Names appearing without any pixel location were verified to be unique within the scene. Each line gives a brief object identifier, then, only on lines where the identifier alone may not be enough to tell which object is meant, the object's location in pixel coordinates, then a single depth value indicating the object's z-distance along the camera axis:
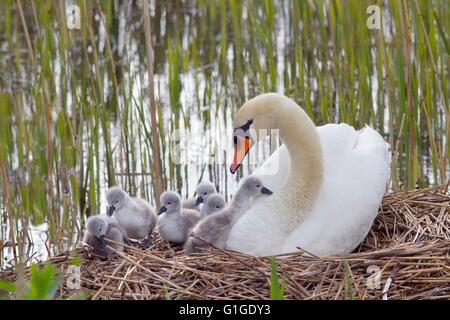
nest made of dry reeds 2.80
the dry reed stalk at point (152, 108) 3.60
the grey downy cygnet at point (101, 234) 3.24
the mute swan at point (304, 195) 3.17
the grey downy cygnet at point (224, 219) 3.25
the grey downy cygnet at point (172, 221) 3.48
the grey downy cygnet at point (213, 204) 3.57
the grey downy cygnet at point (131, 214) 3.53
